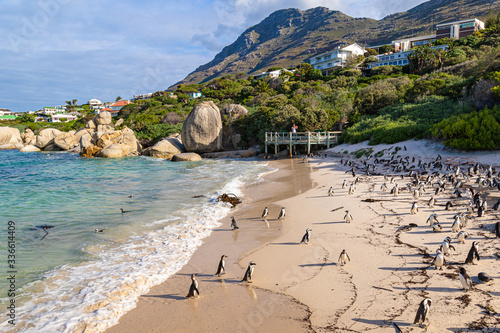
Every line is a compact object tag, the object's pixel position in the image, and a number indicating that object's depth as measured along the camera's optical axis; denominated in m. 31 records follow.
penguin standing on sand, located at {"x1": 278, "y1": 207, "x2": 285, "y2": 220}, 10.36
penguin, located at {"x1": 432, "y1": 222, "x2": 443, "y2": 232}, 7.93
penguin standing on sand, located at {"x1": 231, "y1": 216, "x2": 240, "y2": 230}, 9.53
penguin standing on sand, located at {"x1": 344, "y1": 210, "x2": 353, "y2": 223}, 9.38
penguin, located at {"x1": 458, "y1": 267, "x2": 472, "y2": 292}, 5.27
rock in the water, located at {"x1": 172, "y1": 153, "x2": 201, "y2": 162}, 30.72
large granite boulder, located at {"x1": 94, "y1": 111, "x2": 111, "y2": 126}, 41.75
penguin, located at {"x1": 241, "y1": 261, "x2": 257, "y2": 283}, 6.22
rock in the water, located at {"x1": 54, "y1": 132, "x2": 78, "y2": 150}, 47.06
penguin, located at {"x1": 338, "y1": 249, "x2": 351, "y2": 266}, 6.63
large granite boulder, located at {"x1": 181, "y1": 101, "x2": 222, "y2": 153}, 34.34
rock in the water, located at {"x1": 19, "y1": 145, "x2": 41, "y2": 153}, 48.01
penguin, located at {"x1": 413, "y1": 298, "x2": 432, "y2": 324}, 4.50
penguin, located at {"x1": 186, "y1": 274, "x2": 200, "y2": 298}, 5.77
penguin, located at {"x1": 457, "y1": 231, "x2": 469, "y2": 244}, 7.17
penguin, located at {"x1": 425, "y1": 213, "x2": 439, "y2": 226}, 8.25
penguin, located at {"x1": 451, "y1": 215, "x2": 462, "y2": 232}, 7.88
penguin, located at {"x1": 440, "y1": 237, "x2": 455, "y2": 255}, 6.61
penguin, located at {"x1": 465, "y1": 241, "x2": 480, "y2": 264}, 6.16
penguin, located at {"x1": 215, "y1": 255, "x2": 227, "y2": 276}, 6.58
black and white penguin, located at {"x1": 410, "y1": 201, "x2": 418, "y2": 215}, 9.56
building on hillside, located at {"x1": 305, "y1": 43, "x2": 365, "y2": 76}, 76.86
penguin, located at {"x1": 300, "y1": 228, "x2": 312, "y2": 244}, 8.02
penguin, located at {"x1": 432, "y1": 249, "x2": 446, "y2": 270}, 6.05
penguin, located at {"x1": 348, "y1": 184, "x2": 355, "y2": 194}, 12.96
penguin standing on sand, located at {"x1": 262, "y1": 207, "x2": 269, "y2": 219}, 10.50
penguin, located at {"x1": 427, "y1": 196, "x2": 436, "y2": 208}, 10.28
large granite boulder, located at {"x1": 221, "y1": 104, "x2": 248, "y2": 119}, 38.75
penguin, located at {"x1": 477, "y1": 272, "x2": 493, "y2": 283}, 5.41
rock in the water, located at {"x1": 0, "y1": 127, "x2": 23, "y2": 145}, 57.69
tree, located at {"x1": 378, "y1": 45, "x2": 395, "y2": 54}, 76.38
